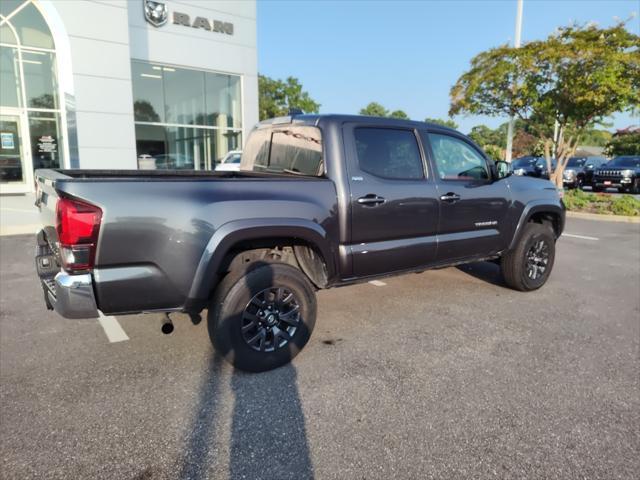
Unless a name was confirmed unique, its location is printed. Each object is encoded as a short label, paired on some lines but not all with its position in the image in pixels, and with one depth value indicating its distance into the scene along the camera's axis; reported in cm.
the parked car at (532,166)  2061
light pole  1512
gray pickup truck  267
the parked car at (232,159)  1373
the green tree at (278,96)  3941
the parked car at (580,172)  2026
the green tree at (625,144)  3500
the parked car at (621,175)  1812
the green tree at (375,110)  5375
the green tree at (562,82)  1192
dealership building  1308
